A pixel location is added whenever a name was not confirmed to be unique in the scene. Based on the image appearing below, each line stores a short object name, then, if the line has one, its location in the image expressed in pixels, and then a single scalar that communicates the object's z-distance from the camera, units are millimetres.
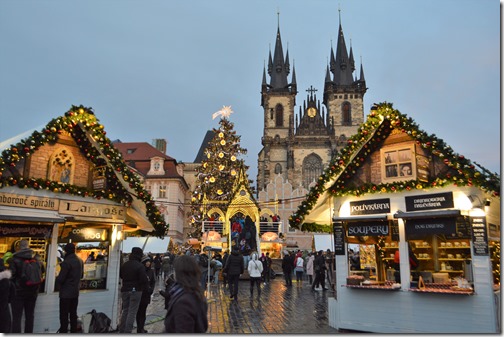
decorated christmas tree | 27094
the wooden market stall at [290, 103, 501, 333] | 7207
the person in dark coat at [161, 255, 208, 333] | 2891
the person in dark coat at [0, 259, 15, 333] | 5062
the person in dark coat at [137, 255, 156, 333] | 7449
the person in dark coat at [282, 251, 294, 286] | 17406
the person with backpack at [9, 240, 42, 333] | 6258
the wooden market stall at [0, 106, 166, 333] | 7450
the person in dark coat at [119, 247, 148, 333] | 7055
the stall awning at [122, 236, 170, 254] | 22000
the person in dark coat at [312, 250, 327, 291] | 15266
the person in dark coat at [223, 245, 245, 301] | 12312
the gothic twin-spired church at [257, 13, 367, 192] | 62812
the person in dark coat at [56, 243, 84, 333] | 6637
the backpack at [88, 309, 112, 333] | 6883
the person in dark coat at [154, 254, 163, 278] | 20625
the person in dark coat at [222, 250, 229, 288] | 17125
